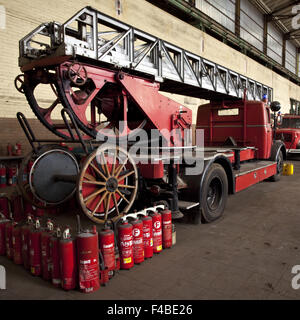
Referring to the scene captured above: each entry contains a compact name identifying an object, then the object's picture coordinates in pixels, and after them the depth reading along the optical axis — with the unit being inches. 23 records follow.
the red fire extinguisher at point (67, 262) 103.5
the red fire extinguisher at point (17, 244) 126.2
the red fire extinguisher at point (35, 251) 116.7
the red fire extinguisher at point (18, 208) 167.8
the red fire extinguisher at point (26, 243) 120.8
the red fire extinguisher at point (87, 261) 103.4
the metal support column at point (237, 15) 718.9
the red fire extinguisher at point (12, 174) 290.5
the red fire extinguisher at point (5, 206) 163.6
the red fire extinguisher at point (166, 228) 141.0
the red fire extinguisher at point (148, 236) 130.6
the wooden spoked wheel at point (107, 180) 132.4
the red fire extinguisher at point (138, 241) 125.5
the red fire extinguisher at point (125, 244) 120.4
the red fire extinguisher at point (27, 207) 169.8
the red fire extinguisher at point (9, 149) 280.7
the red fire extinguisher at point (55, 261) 107.3
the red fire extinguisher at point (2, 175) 282.0
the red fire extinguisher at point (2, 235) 136.3
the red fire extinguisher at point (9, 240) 130.7
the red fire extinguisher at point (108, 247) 112.0
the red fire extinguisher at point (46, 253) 112.0
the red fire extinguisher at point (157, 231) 135.2
